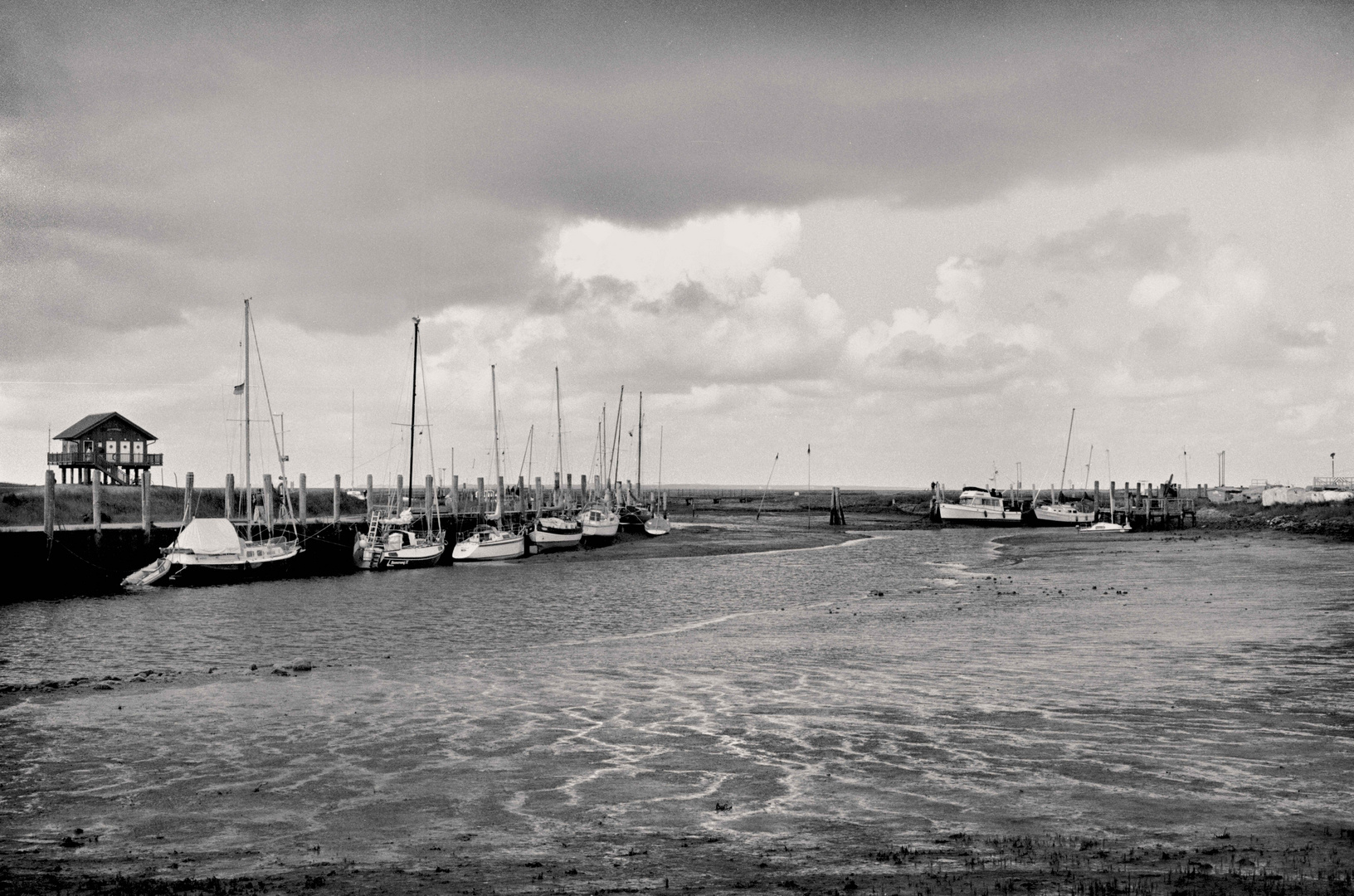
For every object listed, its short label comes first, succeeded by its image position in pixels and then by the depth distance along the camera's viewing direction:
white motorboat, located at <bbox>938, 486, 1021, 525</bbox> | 130.00
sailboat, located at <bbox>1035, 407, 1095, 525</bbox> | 126.31
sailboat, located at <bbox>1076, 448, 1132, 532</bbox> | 110.03
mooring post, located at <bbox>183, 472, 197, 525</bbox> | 59.41
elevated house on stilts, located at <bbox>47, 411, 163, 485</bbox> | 88.94
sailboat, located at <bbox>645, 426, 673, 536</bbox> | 103.08
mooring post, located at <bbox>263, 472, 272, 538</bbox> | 61.50
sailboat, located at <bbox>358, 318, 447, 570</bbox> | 63.75
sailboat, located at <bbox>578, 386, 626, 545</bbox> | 89.25
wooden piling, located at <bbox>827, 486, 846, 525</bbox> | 136.85
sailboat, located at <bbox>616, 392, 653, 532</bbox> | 111.69
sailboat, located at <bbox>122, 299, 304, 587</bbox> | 53.12
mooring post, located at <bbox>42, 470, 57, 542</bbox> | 51.12
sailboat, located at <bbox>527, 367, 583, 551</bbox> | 81.94
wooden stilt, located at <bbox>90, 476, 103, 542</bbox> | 54.09
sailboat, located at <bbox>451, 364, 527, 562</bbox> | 69.25
